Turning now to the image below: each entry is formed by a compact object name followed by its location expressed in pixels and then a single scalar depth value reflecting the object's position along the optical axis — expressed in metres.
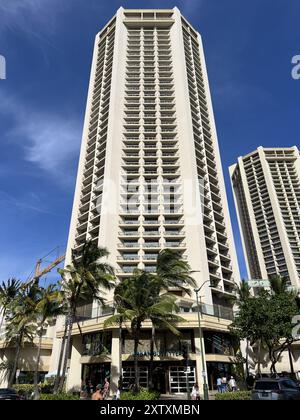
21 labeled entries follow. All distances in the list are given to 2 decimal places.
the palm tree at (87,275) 27.70
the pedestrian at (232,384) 30.17
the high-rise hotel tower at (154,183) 37.06
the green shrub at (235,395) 21.77
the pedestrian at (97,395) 14.31
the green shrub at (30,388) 35.19
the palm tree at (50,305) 34.31
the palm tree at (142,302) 27.12
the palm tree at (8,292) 47.04
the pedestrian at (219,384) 32.22
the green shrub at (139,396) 19.34
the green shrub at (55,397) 19.74
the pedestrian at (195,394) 24.39
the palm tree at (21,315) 38.94
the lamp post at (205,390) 23.81
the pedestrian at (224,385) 32.31
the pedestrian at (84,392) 32.91
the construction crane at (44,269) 100.28
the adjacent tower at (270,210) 112.50
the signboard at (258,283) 46.50
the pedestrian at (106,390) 25.02
